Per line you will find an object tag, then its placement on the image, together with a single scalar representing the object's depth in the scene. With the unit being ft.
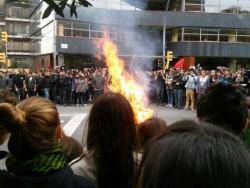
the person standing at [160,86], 41.77
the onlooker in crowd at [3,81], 39.82
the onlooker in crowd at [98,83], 41.04
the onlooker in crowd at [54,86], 40.87
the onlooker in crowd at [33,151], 3.99
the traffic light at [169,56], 63.56
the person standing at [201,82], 36.96
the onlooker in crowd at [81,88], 40.39
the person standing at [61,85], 40.64
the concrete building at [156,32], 79.37
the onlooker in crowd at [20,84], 41.24
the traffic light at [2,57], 60.52
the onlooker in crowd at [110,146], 4.93
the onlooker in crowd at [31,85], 40.95
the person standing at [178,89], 38.79
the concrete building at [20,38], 115.29
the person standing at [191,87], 37.34
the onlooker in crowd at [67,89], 40.42
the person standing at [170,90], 40.27
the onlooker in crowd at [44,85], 40.81
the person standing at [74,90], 40.62
